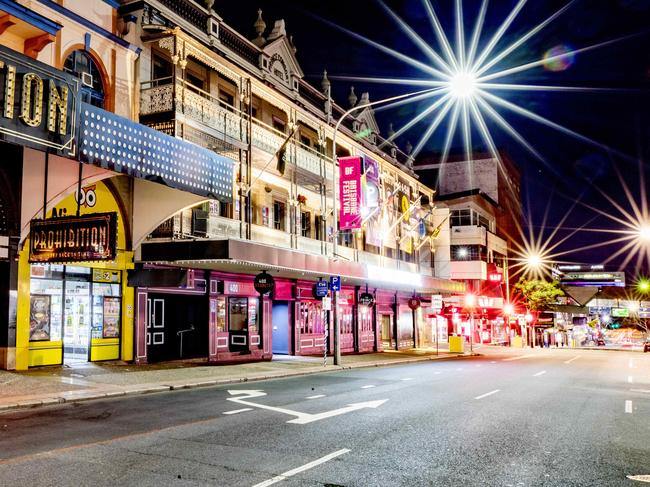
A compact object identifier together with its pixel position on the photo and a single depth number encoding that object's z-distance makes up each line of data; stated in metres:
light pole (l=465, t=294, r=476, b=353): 41.16
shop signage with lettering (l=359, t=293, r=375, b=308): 31.89
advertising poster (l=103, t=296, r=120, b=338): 18.80
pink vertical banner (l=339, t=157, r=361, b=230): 27.81
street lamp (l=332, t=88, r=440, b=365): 22.64
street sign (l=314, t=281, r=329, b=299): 23.00
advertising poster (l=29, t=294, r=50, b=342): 16.70
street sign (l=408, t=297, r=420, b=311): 36.22
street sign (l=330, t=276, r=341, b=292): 22.72
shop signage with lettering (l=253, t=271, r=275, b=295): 22.20
